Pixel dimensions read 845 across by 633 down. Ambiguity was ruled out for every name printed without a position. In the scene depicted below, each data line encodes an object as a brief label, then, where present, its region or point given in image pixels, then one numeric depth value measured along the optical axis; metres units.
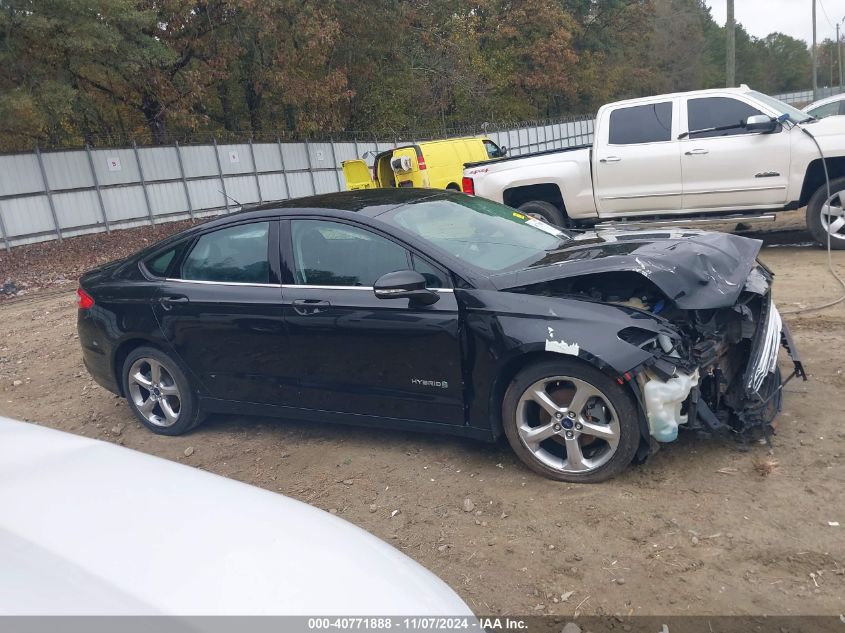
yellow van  14.95
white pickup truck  8.39
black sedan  3.68
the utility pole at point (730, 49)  18.00
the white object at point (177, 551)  1.62
